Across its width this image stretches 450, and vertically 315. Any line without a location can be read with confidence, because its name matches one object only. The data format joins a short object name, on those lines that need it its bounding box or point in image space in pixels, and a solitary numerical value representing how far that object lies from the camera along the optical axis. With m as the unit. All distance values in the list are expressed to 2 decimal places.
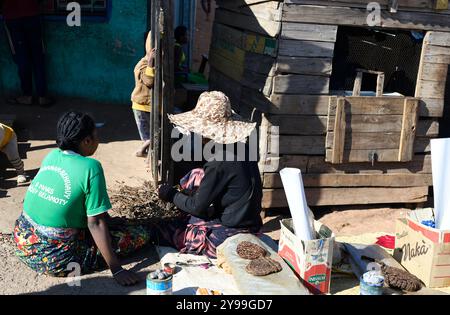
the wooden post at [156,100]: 5.21
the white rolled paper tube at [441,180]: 4.35
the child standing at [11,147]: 5.70
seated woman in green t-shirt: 3.96
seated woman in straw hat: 4.29
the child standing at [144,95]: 6.23
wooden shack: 5.57
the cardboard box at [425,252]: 4.31
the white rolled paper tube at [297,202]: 4.17
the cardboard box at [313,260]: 4.04
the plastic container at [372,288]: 3.81
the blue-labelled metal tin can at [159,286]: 3.60
